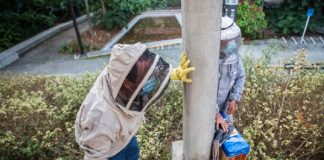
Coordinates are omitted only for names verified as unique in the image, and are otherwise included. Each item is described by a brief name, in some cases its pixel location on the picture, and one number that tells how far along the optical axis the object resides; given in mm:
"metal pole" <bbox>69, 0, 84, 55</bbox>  7977
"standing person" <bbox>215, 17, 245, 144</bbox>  2307
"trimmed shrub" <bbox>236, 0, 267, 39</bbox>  8086
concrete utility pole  1868
